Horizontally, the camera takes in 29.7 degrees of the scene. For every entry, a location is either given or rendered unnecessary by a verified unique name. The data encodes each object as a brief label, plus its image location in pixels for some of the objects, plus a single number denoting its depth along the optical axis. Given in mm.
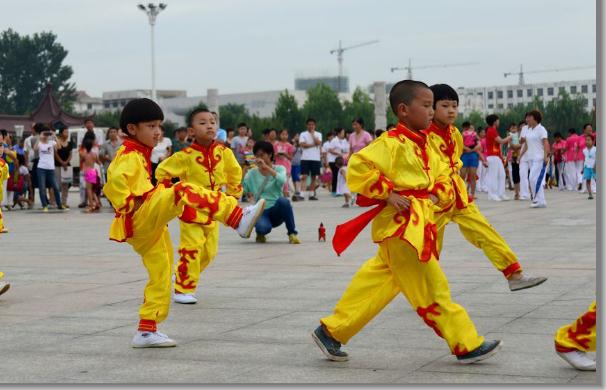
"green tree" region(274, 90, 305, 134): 97875
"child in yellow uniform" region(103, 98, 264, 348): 6777
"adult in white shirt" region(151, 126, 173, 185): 22359
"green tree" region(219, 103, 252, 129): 104331
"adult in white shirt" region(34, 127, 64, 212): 21984
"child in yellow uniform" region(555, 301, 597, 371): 5613
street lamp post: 37850
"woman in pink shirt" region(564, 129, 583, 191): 29391
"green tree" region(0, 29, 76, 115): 44969
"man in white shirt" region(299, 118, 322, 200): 24938
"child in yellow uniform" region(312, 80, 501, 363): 6027
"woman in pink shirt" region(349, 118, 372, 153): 22922
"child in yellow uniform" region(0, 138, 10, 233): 10117
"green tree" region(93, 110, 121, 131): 97606
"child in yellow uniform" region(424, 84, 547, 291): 8047
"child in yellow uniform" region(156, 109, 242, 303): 8898
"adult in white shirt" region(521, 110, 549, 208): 19741
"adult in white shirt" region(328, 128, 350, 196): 25234
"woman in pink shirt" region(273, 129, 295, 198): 23641
